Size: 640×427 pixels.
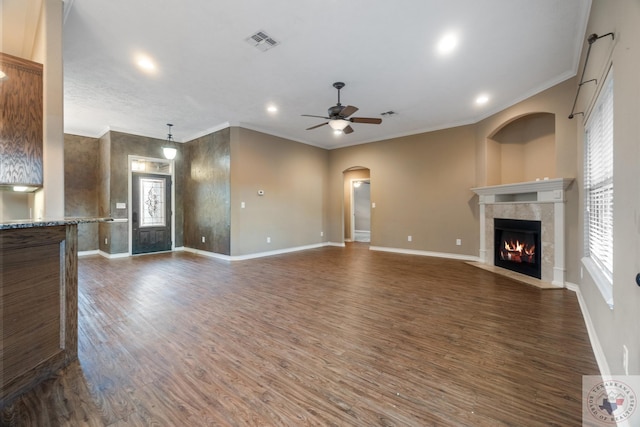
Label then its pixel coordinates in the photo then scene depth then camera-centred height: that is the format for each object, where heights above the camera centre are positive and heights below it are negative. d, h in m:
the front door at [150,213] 6.67 +0.00
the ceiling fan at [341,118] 3.89 +1.49
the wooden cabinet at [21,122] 2.32 +0.83
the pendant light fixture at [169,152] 5.98 +1.40
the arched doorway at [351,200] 9.26 +0.44
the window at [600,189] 2.10 +0.21
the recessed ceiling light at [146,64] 3.42 +2.01
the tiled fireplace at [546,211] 3.90 +0.01
